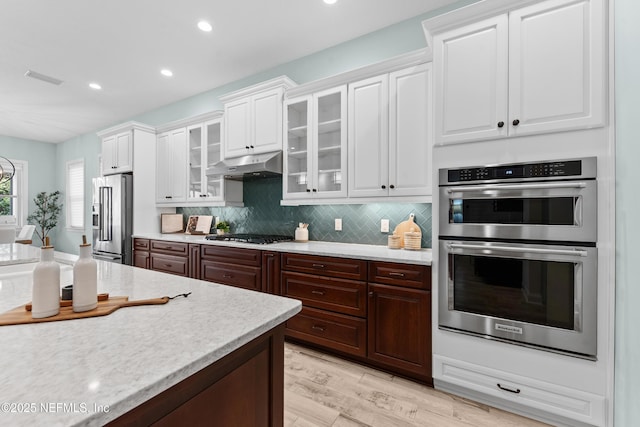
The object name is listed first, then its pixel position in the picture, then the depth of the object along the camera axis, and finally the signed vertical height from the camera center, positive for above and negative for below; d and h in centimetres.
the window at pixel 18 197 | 634 +32
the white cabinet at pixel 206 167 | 368 +60
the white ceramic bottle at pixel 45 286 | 83 -22
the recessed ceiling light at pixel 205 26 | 274 +180
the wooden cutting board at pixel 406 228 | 259 -14
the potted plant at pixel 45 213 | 655 -4
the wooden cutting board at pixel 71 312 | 83 -31
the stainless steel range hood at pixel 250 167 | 300 +49
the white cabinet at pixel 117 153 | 416 +88
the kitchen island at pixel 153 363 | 51 -33
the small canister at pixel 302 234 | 319 -24
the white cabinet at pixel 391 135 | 234 +67
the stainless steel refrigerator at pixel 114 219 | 400 -10
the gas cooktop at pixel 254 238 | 298 -29
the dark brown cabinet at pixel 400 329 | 204 -86
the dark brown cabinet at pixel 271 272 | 268 -57
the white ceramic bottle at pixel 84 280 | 88 -22
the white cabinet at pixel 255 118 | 308 +106
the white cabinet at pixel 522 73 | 161 +86
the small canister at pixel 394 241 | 263 -26
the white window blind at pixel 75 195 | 629 +37
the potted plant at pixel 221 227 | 393 -21
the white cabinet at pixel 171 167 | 404 +66
